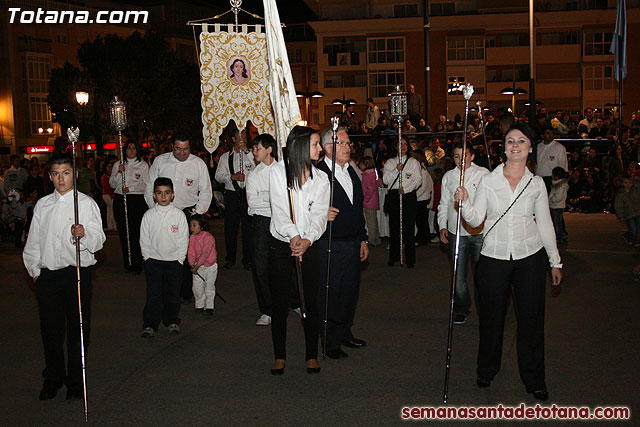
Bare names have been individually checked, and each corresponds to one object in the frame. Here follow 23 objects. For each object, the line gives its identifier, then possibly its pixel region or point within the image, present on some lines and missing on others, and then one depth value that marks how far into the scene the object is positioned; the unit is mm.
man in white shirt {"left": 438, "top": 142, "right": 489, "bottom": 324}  8539
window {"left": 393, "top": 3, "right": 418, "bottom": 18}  46688
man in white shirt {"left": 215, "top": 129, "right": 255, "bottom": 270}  12148
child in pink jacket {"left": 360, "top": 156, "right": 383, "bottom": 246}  14664
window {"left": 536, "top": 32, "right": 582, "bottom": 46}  47188
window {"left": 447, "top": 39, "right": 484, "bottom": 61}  46688
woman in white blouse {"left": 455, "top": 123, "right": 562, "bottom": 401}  6211
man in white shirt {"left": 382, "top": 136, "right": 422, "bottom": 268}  12500
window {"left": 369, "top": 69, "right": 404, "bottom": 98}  47875
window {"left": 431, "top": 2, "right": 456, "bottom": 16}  47125
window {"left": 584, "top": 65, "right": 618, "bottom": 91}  47656
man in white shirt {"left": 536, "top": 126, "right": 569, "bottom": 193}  15664
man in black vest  7559
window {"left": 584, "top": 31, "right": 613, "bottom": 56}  46781
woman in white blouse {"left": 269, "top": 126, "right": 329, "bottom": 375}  6613
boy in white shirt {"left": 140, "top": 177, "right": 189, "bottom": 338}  8539
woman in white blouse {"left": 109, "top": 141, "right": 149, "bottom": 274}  12523
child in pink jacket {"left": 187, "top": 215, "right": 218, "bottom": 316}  9383
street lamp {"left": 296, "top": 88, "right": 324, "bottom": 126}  33903
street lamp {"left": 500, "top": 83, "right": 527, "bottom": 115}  28002
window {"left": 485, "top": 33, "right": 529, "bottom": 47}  47969
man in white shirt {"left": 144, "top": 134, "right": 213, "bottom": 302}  10242
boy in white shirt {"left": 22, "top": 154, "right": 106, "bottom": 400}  6383
